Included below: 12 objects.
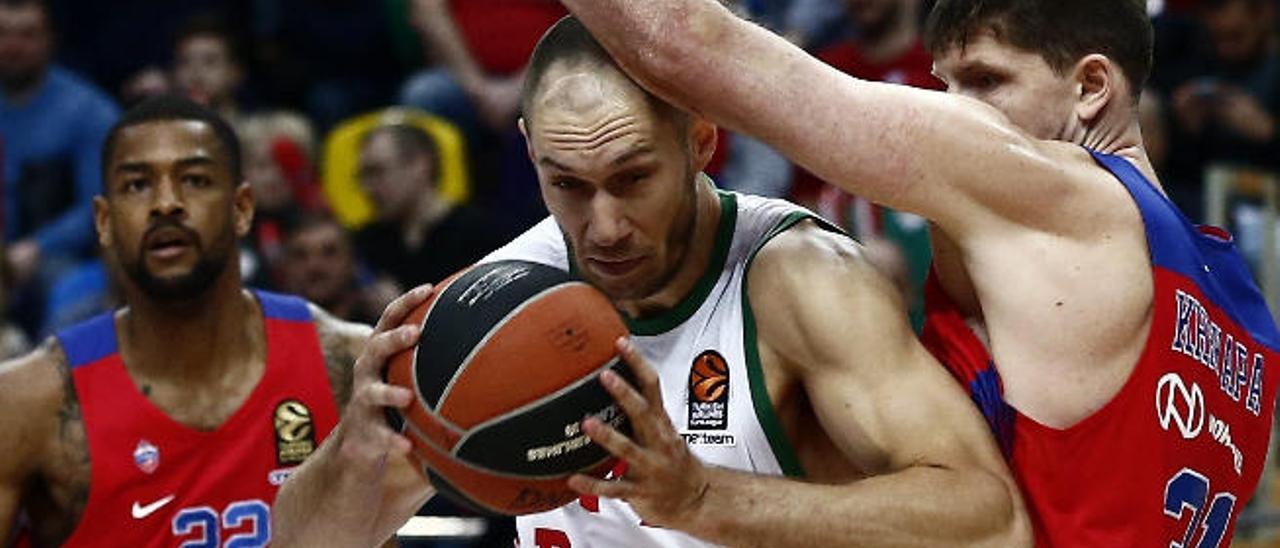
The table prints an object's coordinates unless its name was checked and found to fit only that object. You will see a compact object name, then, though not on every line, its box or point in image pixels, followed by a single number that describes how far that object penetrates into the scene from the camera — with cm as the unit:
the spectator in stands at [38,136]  1794
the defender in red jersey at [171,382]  1020
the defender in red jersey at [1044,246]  687
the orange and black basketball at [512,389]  646
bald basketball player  690
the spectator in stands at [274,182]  1602
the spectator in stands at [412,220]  1602
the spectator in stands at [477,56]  1844
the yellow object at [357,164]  1744
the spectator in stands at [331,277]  1500
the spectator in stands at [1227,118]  1672
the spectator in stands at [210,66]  1837
